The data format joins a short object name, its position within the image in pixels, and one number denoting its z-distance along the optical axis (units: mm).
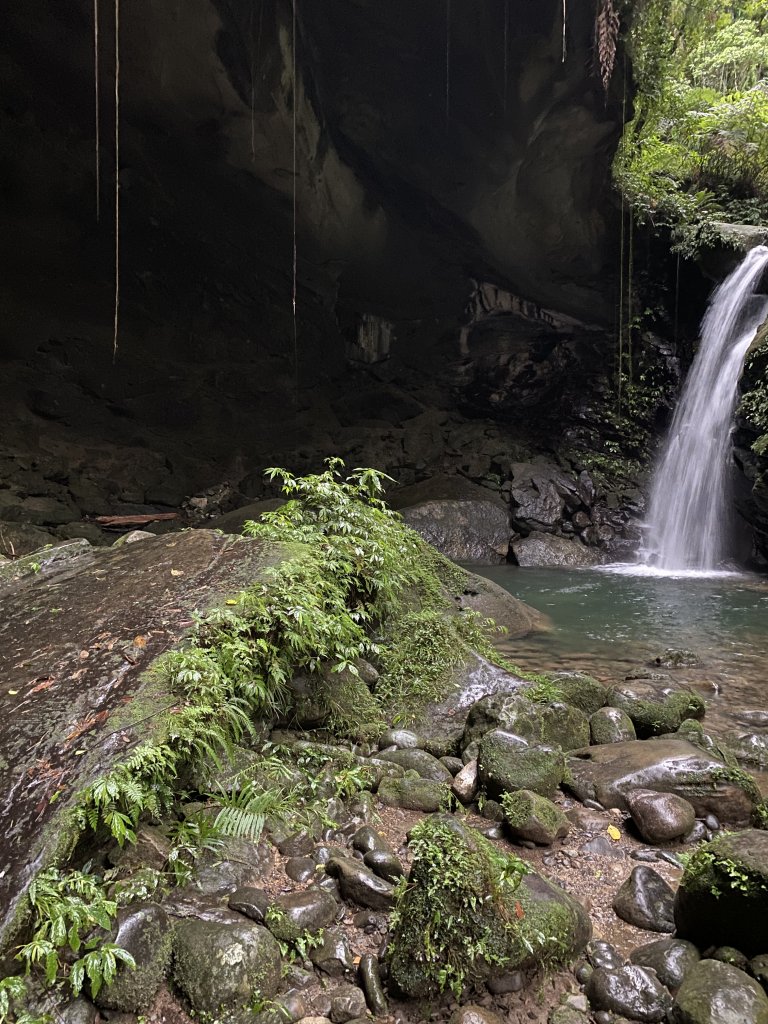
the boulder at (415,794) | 2719
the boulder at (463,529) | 13164
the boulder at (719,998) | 1536
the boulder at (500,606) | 6586
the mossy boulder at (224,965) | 1588
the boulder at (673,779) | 2795
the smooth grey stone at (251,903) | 1855
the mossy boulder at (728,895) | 1736
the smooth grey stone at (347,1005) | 1633
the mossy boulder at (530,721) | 3262
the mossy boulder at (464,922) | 1687
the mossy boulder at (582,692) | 3920
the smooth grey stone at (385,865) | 2135
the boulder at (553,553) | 12875
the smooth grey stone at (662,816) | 2611
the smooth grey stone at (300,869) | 2115
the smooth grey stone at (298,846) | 2237
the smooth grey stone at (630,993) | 1661
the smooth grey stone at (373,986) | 1656
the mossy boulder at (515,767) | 2781
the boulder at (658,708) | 3682
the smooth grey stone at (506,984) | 1701
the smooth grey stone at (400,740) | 3225
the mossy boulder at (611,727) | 3535
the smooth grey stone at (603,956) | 1854
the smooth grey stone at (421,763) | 3000
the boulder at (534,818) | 2527
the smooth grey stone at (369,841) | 2275
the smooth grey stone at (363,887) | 2004
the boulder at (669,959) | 1767
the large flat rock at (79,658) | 1833
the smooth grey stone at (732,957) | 1729
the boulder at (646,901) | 2068
